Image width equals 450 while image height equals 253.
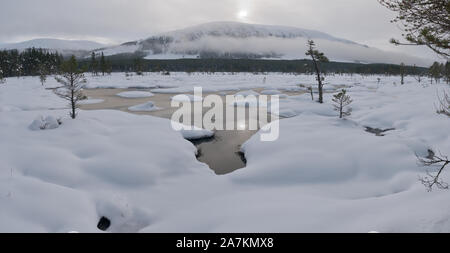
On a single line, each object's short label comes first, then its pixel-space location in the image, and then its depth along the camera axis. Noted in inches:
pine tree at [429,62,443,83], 2368.4
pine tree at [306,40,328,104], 1257.4
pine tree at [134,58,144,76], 4212.1
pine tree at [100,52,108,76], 4020.7
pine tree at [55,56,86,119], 775.1
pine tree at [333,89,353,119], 895.5
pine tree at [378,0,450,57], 226.8
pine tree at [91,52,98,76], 4019.9
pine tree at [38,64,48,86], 2298.0
